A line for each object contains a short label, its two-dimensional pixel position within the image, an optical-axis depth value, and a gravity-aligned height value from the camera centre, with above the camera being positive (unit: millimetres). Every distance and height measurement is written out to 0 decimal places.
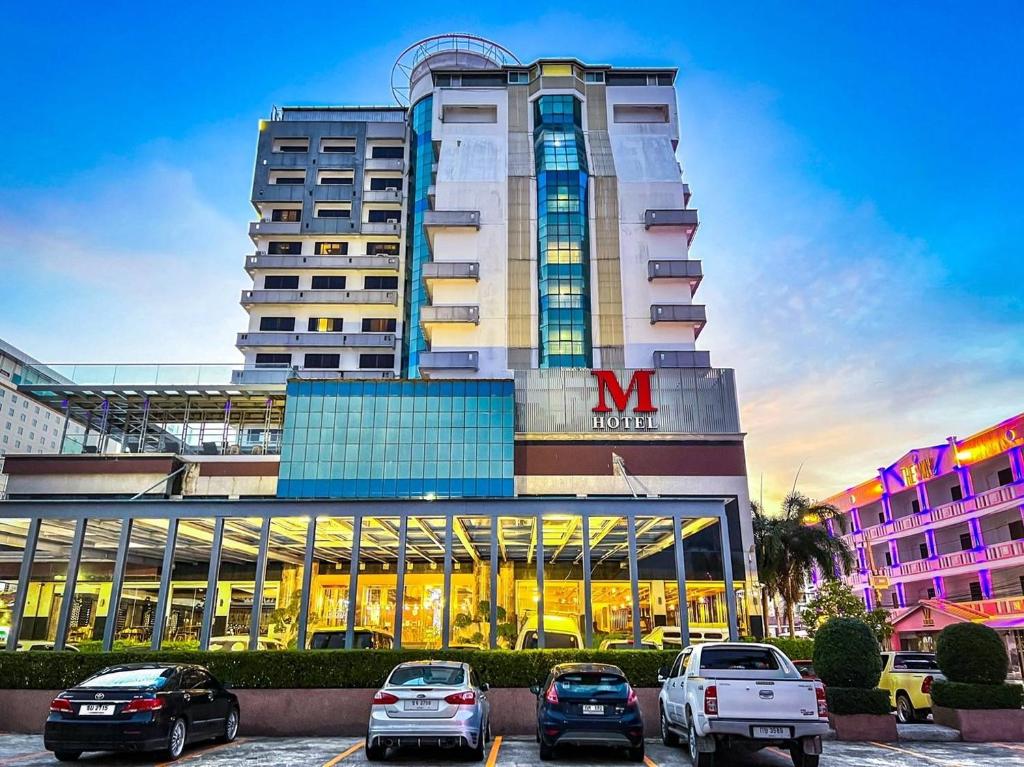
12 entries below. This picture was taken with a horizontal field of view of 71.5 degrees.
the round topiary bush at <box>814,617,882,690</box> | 14664 -890
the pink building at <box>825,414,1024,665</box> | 41219 +4973
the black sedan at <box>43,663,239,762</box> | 11281 -1592
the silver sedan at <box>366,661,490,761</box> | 11336 -1611
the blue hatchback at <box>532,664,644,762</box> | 11781 -1637
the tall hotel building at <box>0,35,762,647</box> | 25328 +11129
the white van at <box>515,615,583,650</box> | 20141 -738
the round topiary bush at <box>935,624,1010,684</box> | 15070 -889
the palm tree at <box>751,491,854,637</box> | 39906 +3218
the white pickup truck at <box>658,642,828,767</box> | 10711 -1463
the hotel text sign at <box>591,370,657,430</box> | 39812 +11371
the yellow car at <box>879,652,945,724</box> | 17977 -1737
